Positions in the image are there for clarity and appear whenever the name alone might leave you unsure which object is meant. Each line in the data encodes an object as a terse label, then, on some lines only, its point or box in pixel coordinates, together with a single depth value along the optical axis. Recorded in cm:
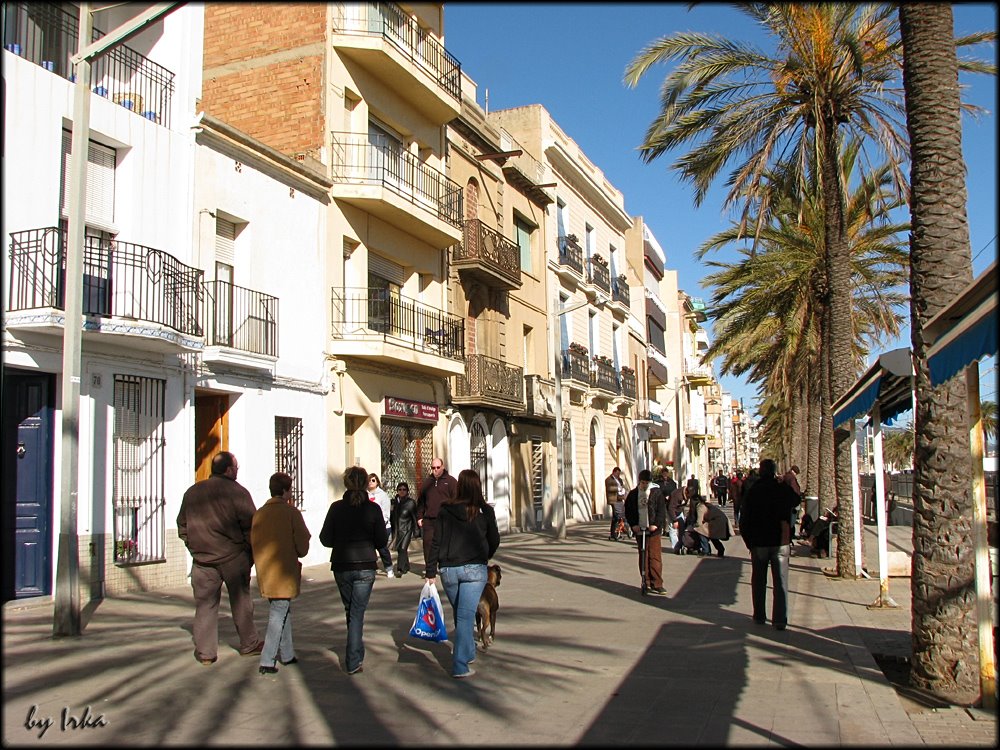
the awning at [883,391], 1063
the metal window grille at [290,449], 1794
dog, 930
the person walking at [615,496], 2520
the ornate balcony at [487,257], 2528
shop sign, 2144
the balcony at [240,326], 1566
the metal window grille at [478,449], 2617
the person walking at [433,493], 1270
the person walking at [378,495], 1555
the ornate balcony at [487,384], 2494
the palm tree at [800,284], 2556
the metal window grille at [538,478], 3105
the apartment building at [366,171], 2000
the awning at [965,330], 600
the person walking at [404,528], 1608
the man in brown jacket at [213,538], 831
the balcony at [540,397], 3044
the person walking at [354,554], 805
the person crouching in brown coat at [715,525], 2027
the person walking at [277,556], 795
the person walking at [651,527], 1335
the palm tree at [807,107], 1588
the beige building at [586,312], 3384
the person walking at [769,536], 1052
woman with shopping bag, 799
